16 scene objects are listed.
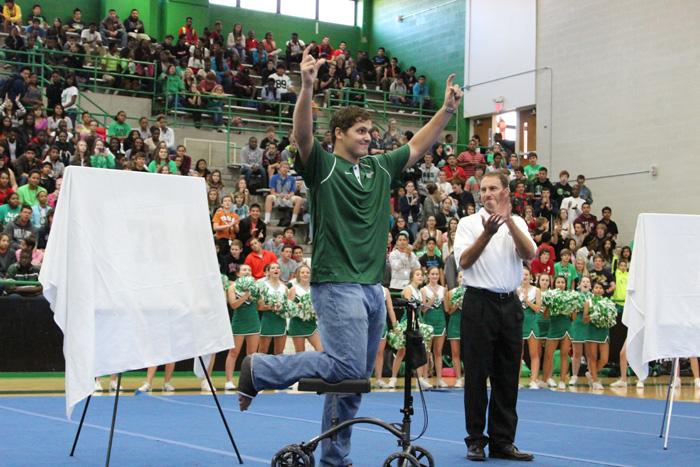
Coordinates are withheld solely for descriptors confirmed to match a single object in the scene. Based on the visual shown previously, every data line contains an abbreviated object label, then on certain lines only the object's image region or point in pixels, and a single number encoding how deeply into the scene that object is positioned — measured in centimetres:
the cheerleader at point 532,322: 1445
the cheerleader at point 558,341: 1474
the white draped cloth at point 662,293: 809
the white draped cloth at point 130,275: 583
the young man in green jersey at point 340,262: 530
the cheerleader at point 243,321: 1295
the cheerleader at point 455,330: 1442
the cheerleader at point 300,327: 1359
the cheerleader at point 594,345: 1492
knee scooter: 524
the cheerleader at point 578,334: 1495
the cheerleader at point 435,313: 1430
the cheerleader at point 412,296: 1377
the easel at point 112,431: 573
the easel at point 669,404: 767
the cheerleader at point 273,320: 1332
